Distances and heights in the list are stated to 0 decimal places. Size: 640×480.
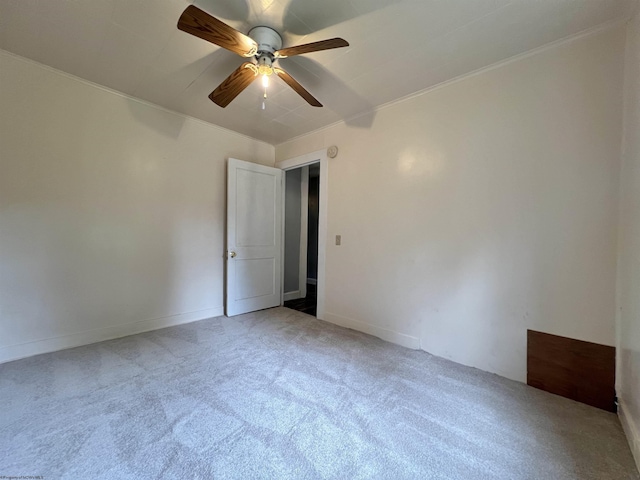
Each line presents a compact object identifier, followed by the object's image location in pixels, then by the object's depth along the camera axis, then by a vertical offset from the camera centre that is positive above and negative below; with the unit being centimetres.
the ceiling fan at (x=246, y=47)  138 +121
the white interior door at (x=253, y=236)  343 -3
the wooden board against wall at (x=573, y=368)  167 -91
